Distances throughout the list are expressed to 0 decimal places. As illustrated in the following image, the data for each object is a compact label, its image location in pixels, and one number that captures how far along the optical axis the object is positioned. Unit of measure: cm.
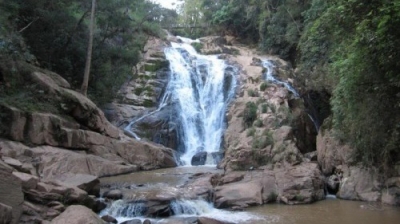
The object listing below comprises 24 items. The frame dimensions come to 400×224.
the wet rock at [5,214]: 702
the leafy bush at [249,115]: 2061
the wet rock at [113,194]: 1137
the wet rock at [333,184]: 1393
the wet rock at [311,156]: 1727
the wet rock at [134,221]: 948
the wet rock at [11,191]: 766
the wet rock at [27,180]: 880
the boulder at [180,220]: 971
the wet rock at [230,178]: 1310
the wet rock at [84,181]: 1092
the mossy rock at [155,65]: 2842
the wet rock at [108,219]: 964
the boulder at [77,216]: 799
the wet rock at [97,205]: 999
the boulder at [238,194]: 1155
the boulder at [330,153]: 1445
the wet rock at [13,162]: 941
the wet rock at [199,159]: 1993
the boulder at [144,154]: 1769
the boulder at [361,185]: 1259
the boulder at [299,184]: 1241
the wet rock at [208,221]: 929
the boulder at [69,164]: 1332
